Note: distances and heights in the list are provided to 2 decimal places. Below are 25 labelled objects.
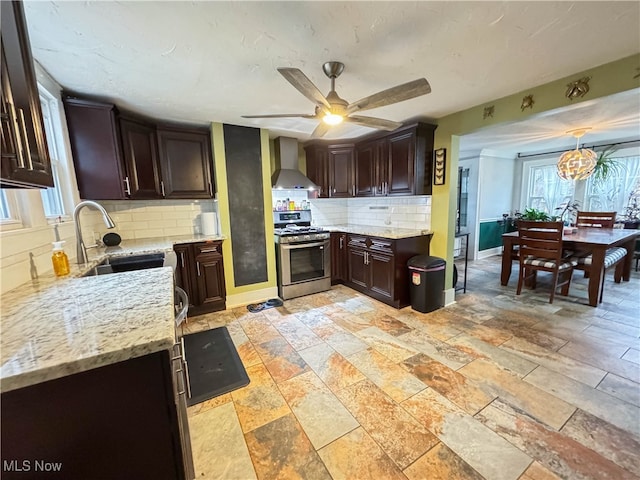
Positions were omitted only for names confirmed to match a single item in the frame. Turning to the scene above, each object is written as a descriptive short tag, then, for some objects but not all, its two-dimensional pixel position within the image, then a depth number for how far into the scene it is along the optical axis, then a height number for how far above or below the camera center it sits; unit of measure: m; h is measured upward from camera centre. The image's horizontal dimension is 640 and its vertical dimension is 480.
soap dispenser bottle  1.56 -0.29
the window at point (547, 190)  5.38 +0.12
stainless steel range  3.56 -0.79
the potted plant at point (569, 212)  5.23 -0.35
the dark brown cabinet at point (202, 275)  2.97 -0.79
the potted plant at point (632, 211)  4.52 -0.33
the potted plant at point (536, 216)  4.25 -0.33
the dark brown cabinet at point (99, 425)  0.65 -0.58
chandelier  3.62 +0.44
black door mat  1.91 -1.31
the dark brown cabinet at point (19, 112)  0.88 +0.38
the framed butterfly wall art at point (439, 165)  3.11 +0.41
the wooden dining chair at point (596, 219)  4.16 -0.42
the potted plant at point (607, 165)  4.77 +0.52
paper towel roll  3.39 -0.20
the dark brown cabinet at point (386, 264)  3.19 -0.81
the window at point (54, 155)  2.11 +0.50
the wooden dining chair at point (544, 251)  3.15 -0.70
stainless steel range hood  3.72 +0.51
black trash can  3.04 -0.97
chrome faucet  1.80 -0.18
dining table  3.07 -0.66
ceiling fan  1.52 +0.67
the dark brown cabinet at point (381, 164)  3.17 +0.52
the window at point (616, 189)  4.66 +0.08
